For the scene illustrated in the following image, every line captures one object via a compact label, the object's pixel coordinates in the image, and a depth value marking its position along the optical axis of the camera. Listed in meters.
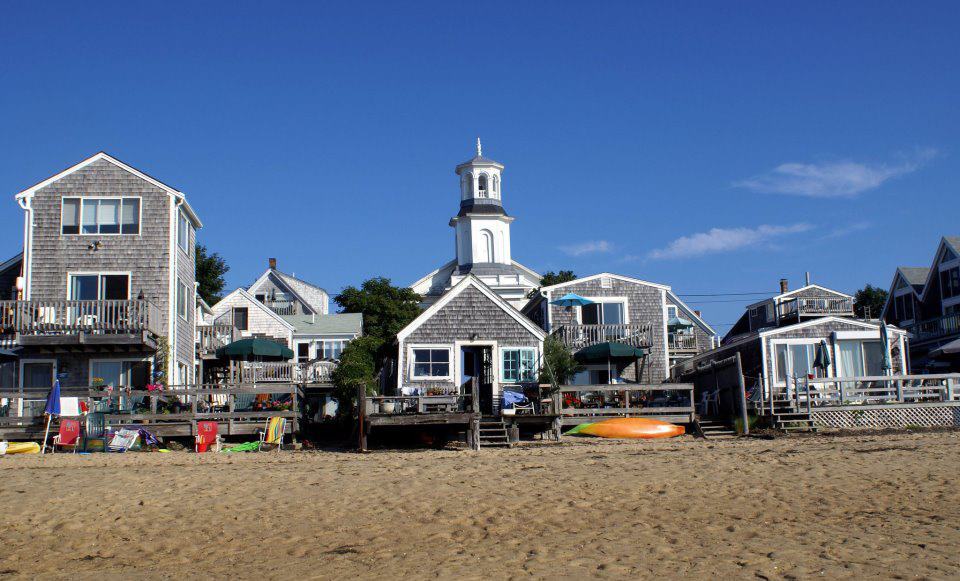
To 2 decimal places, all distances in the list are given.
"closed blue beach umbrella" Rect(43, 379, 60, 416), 25.39
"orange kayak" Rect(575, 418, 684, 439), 27.02
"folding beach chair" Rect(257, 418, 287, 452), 26.61
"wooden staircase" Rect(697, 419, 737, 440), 27.45
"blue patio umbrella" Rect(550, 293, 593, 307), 37.02
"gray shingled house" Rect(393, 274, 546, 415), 32.53
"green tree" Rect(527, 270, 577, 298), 63.83
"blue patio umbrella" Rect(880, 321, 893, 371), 32.47
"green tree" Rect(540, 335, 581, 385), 32.78
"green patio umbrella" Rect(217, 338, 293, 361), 33.03
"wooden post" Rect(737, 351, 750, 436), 27.59
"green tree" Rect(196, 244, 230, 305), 69.44
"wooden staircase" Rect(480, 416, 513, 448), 25.80
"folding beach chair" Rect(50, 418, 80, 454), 25.22
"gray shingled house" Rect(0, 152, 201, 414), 30.94
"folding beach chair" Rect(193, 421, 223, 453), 25.81
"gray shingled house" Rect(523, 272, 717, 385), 37.97
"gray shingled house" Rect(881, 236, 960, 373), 46.02
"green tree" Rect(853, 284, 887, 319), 73.56
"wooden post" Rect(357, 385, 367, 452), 25.00
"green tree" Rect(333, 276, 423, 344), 56.91
